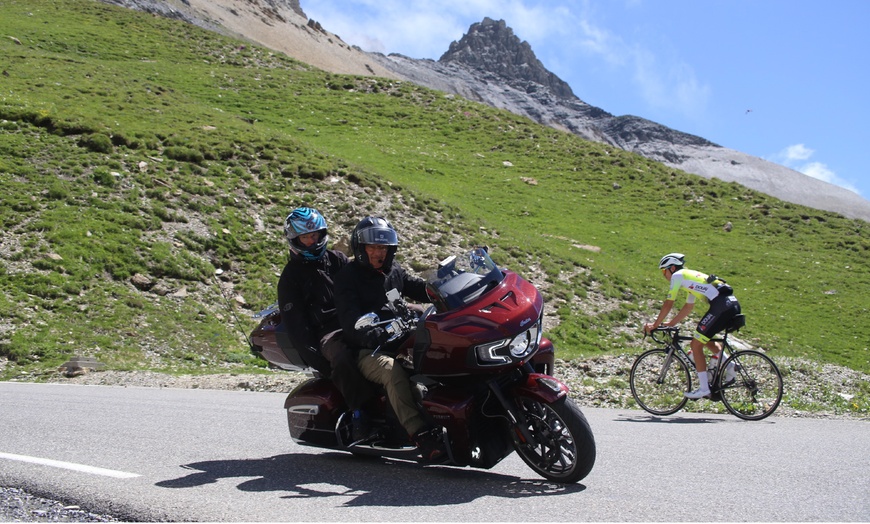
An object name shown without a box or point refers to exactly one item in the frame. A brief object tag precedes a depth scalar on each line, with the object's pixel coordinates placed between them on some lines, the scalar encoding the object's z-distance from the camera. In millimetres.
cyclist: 11180
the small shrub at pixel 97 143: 30875
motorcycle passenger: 6832
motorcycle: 5617
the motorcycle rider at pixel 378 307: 6021
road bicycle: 10898
